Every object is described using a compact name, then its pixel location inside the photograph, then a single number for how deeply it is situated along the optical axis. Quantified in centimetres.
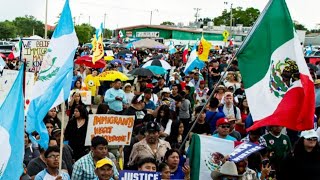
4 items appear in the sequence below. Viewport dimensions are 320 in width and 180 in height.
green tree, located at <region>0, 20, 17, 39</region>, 6035
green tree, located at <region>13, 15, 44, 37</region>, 6497
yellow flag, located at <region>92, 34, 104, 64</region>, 1449
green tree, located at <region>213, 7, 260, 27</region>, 9219
